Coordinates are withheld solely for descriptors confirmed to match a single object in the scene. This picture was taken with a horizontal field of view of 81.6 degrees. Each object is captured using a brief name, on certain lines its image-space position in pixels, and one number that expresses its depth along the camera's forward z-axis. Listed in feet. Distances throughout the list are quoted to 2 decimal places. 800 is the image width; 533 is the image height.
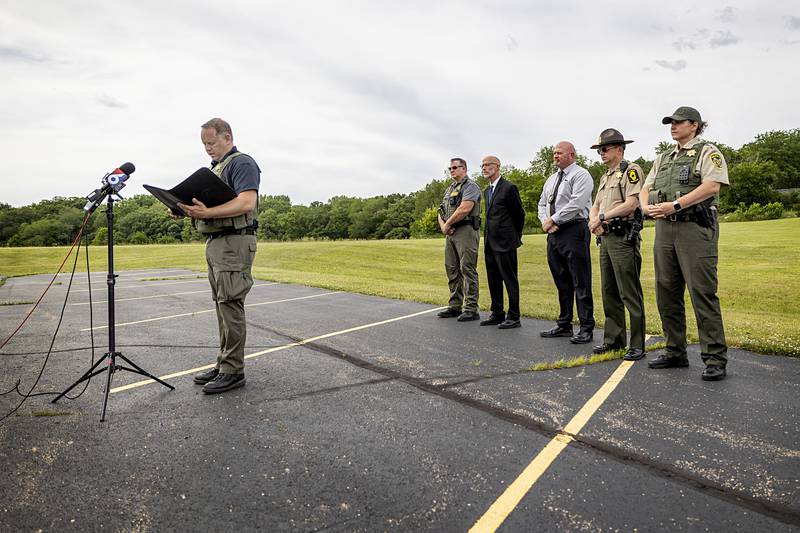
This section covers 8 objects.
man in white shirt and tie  20.22
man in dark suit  23.49
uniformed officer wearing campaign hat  17.42
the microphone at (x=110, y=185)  12.84
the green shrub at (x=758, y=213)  156.66
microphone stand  12.83
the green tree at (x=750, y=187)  224.06
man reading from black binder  13.82
